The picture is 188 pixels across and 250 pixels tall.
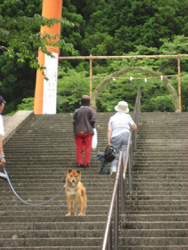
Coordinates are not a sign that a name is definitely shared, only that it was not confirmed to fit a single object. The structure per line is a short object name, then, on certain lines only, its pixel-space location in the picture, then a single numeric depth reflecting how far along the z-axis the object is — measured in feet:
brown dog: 36.83
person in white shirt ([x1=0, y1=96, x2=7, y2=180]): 34.27
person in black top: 56.26
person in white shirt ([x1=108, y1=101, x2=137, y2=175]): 51.58
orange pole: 108.74
